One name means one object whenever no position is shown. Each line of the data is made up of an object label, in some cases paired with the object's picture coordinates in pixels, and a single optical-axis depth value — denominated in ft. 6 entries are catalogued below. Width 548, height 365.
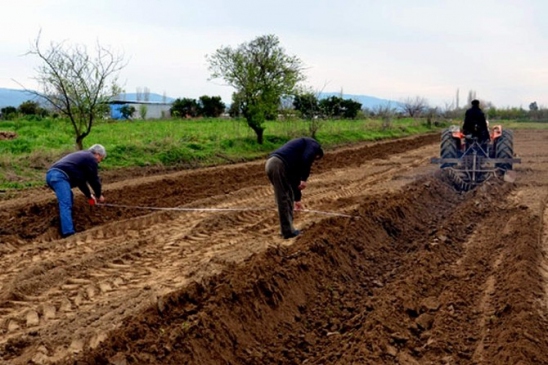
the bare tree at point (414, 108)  167.32
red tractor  44.70
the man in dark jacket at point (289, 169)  26.27
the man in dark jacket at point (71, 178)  29.19
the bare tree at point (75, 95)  48.57
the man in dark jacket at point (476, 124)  44.33
